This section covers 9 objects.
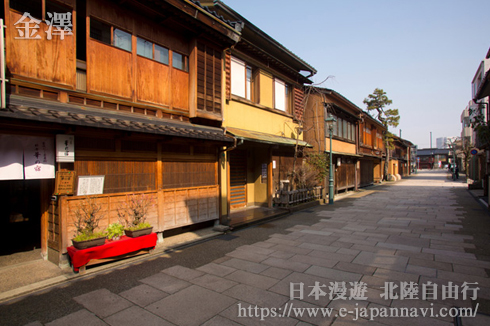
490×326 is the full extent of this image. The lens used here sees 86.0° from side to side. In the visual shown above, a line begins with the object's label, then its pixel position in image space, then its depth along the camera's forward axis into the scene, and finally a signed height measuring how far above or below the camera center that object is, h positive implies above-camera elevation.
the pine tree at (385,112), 35.75 +7.26
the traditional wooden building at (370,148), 26.57 +1.90
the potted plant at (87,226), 5.38 -1.22
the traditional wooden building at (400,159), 44.16 +1.09
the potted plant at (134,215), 6.33 -1.17
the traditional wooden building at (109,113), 5.26 +1.39
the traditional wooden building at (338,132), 17.31 +2.52
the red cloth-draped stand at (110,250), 5.27 -1.78
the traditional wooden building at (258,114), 10.83 +2.56
